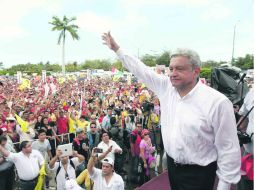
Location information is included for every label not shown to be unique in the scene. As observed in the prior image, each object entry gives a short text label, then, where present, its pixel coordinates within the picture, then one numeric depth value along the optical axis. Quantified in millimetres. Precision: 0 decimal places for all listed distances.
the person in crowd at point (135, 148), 4788
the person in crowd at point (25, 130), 4981
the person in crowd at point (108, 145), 4294
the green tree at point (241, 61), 23761
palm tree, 39300
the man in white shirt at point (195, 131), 998
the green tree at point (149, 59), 42993
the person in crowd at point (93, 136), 5133
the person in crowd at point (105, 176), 2806
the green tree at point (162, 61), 36569
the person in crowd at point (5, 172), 3523
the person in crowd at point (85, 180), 3155
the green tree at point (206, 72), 21367
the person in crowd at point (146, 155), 4596
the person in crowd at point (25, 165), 3579
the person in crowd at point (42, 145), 4493
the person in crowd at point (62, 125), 5920
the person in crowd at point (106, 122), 5796
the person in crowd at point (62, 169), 3499
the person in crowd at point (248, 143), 1172
